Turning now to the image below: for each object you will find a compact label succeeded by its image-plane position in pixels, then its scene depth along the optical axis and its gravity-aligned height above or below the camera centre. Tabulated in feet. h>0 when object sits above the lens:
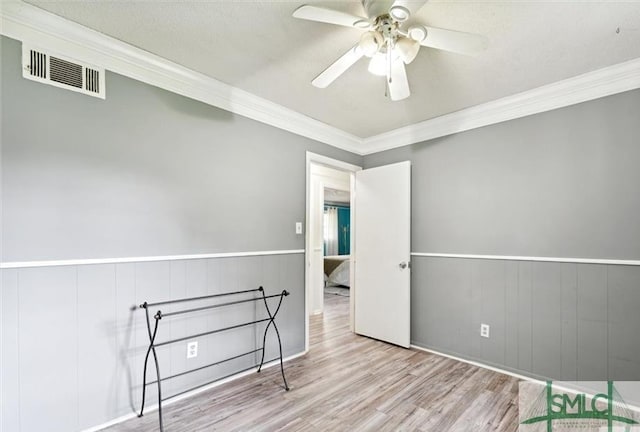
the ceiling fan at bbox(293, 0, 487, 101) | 4.79 +3.03
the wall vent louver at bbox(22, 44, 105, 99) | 5.79 +2.80
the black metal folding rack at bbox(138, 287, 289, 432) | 6.64 -2.90
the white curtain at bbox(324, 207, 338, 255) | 33.14 -1.66
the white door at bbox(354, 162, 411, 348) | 11.05 -1.47
